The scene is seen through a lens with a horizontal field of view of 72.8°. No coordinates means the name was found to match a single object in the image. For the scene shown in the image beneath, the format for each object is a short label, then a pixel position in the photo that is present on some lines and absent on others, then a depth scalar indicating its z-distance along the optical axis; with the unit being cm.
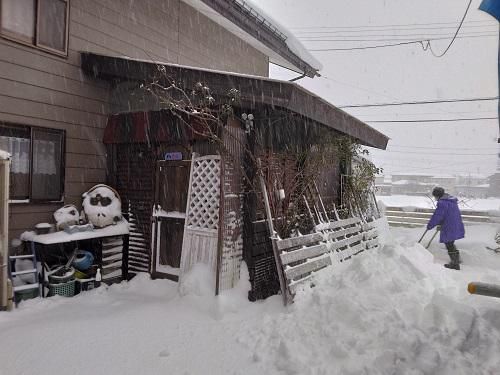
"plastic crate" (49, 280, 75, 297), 488
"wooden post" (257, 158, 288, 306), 446
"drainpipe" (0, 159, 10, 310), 429
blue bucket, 530
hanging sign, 546
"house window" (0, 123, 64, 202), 518
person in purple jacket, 725
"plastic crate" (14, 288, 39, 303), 460
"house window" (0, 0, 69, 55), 512
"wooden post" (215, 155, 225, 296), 462
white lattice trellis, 493
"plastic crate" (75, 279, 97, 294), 520
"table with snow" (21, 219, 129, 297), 516
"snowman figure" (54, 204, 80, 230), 537
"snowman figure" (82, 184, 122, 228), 557
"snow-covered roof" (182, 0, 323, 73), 811
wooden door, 552
